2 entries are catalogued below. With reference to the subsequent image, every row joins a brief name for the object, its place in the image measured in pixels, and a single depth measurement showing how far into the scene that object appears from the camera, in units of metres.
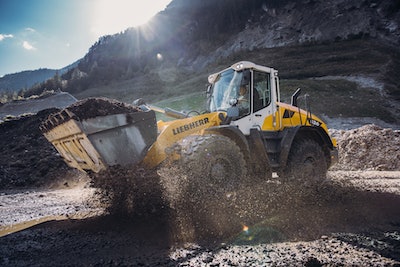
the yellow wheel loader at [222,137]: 4.21
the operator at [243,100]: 5.63
